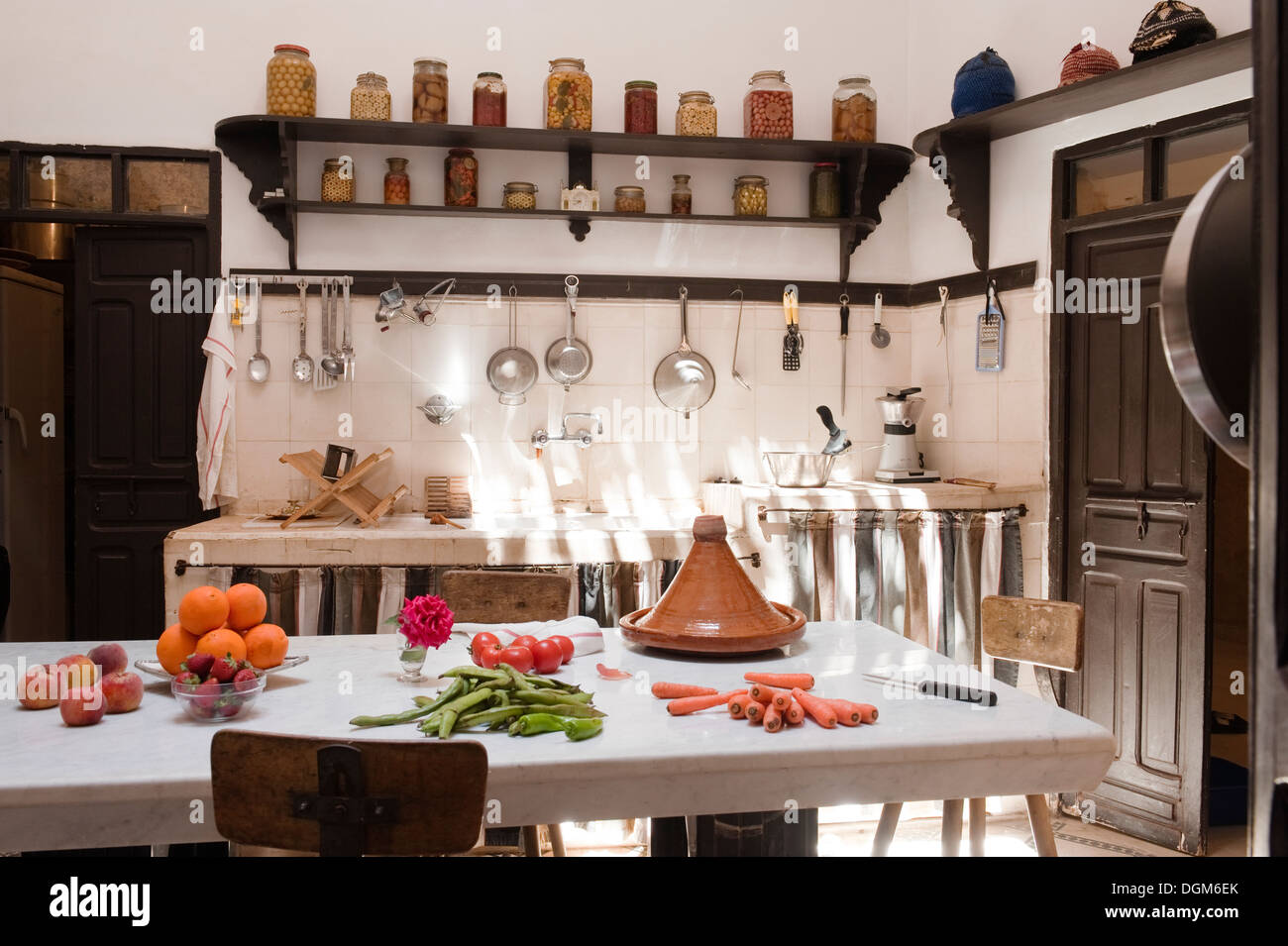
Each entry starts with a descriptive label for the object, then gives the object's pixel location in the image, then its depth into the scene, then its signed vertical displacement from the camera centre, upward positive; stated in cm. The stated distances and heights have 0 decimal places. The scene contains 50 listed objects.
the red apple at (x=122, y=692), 176 -43
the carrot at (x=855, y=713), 170 -45
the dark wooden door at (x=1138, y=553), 327 -37
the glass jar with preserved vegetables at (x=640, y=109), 425 +139
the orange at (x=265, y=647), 192 -39
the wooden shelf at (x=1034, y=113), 310 +117
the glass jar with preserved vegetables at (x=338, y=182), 410 +104
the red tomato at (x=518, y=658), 198 -42
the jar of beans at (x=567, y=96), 414 +140
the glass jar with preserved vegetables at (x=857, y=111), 437 +142
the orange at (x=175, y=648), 189 -38
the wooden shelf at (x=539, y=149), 404 +123
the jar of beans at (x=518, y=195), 423 +102
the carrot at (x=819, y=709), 169 -45
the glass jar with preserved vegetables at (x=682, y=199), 437 +104
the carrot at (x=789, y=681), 190 -45
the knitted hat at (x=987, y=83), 383 +135
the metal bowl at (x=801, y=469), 404 -11
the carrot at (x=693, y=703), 177 -46
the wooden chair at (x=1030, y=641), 219 -48
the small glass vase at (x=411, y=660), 194 -42
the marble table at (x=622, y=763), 144 -48
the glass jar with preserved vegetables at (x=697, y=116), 426 +136
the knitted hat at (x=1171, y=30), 310 +127
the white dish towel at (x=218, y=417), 402 +10
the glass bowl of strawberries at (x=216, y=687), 170 -41
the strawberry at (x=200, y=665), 174 -38
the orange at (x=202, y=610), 186 -31
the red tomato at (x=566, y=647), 209 -42
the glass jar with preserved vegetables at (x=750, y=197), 440 +106
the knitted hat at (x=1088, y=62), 345 +129
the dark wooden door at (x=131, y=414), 417 +11
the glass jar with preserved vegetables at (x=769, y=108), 432 +141
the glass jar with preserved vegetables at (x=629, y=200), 432 +102
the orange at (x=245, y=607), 192 -31
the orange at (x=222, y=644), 181 -36
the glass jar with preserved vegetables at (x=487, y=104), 412 +137
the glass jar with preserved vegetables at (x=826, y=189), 445 +110
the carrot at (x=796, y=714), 169 -45
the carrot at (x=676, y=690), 187 -46
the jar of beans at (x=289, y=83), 400 +141
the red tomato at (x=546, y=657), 202 -43
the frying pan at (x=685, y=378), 442 +27
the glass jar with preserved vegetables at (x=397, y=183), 416 +105
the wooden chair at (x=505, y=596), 275 -42
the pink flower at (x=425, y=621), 188 -33
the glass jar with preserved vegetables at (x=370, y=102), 404 +135
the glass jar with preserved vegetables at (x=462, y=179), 419 +108
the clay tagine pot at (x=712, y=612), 210 -36
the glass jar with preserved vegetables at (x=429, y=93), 409 +140
